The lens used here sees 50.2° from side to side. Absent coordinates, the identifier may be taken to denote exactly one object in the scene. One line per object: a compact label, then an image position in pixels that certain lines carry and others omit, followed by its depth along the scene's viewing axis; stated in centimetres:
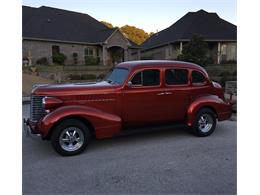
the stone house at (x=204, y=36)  2936
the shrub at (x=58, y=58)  2670
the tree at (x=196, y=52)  2267
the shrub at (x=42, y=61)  2576
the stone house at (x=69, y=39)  2636
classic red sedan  552
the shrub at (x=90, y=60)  2784
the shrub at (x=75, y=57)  2862
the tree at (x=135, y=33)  5844
